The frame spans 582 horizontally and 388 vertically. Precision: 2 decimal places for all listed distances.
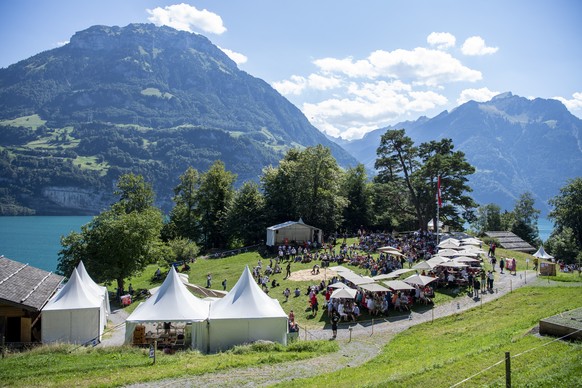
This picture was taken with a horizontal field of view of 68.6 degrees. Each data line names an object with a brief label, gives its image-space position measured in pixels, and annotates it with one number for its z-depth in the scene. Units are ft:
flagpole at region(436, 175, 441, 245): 136.05
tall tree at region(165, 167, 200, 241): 205.77
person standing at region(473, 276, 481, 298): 89.97
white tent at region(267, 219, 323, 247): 160.15
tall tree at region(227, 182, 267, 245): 185.16
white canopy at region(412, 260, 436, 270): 96.07
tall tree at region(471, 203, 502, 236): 293.61
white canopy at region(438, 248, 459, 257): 108.87
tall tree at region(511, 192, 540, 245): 274.16
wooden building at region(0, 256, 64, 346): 68.23
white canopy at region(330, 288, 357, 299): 81.00
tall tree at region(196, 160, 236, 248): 206.59
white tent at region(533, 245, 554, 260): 131.38
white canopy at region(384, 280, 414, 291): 85.97
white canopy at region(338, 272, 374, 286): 88.48
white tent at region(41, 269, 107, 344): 73.00
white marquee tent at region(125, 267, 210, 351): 68.44
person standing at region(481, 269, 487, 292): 94.69
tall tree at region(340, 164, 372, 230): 206.39
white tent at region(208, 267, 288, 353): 68.13
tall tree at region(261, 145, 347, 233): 185.98
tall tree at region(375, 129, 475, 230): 170.71
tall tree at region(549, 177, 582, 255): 213.66
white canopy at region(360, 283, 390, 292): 84.44
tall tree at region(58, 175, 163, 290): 117.80
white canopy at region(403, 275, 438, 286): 86.99
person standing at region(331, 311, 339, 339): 72.68
